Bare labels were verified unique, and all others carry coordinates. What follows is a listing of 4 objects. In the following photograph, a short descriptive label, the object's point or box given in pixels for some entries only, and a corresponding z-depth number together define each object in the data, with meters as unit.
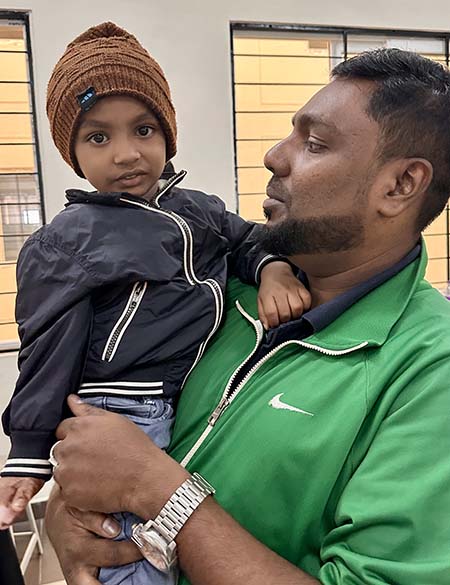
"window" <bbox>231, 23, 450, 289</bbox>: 3.47
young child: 0.92
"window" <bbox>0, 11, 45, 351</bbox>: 3.06
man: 0.69
